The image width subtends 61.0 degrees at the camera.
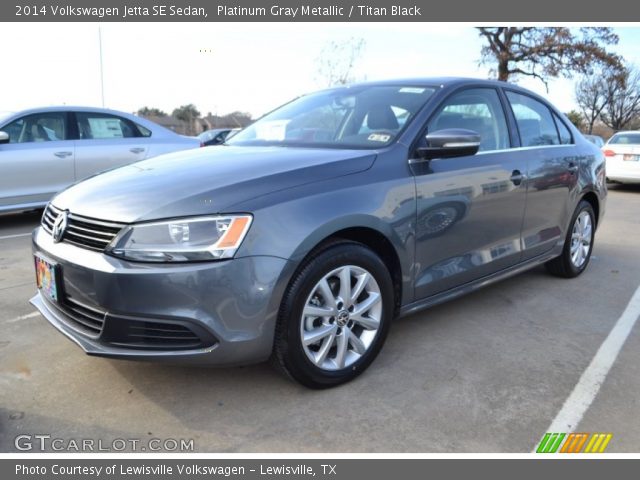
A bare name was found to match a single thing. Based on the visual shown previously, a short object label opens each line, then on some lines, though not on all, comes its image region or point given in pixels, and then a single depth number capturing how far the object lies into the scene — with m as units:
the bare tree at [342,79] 27.31
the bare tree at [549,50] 25.20
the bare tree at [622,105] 41.25
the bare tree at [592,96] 41.88
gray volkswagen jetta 2.26
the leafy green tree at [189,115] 66.74
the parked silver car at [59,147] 6.43
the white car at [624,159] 11.44
